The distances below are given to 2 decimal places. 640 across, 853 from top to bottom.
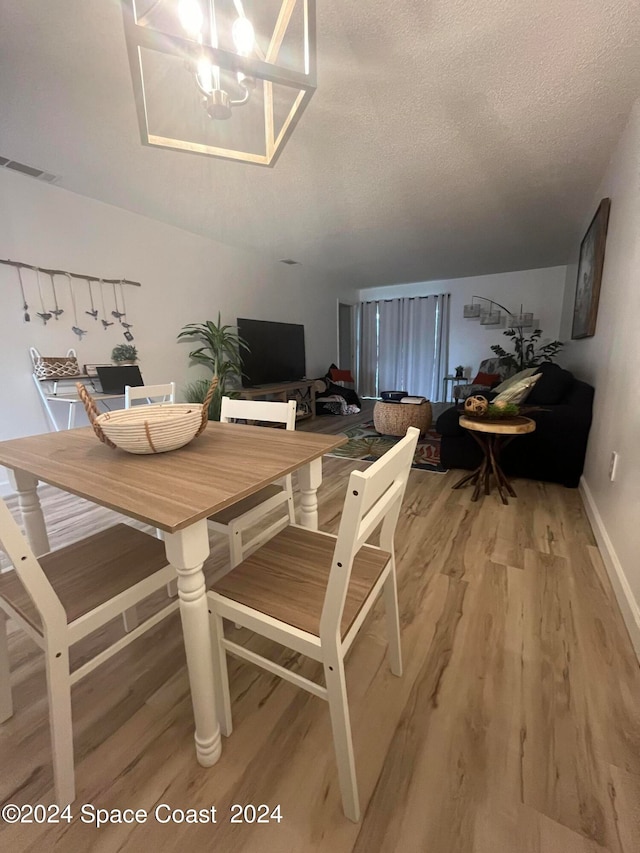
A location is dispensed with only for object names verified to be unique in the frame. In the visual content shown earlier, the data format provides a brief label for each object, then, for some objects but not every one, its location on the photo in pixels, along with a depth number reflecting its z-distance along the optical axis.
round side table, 2.26
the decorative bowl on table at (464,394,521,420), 2.32
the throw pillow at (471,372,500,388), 5.25
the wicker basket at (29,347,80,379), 2.70
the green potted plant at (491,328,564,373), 5.00
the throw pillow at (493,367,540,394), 3.71
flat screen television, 4.53
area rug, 3.24
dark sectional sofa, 2.48
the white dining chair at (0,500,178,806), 0.74
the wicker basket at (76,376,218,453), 1.01
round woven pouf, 3.90
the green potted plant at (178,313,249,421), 3.95
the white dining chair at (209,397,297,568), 1.29
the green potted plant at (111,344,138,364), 3.29
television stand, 4.29
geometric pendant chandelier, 0.99
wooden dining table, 0.77
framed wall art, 2.49
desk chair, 1.80
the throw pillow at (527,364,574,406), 2.81
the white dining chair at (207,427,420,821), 0.70
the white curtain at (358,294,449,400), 6.64
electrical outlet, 1.74
